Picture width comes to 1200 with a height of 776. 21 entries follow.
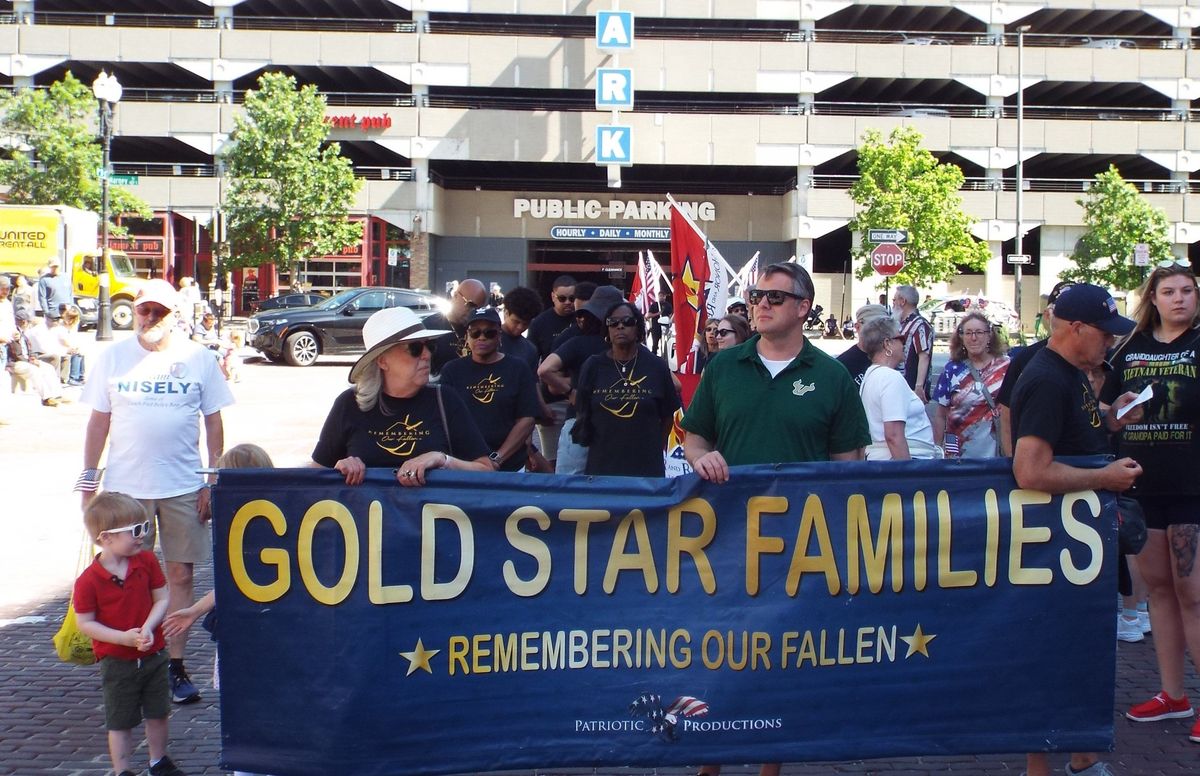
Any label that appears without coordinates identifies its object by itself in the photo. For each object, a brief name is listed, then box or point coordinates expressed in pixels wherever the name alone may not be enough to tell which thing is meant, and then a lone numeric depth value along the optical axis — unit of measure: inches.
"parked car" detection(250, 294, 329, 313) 1418.6
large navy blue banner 172.9
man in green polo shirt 187.2
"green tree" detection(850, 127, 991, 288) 1758.1
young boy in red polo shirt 190.5
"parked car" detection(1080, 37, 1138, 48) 2096.5
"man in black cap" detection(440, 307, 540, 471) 270.2
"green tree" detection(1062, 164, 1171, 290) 1862.7
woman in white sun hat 187.5
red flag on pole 429.4
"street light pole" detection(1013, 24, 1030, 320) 1734.7
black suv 1092.5
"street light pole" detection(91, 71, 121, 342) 1227.9
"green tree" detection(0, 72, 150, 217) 1715.1
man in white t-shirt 233.8
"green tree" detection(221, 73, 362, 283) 1734.7
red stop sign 818.2
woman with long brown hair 217.2
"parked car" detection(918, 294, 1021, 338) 1833.2
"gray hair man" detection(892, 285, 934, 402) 450.9
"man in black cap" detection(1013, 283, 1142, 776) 180.1
